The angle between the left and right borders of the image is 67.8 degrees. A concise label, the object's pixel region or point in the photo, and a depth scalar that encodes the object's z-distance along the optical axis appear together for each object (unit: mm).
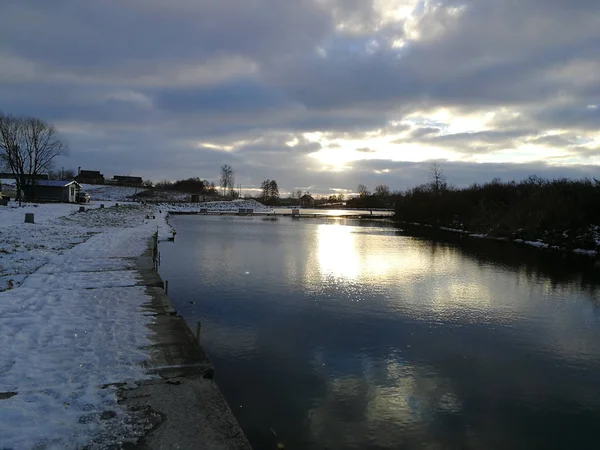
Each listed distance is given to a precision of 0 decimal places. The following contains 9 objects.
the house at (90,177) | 134862
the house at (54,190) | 64812
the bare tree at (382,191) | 159375
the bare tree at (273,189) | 164412
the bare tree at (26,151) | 61906
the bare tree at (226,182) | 154375
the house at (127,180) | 138000
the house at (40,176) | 65588
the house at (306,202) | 181500
